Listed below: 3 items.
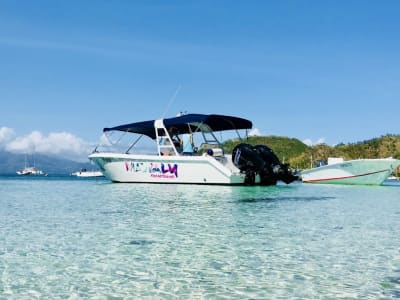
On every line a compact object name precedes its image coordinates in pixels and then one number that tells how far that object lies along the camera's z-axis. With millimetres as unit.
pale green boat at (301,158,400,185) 30234
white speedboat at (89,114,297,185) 25031
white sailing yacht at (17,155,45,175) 132750
